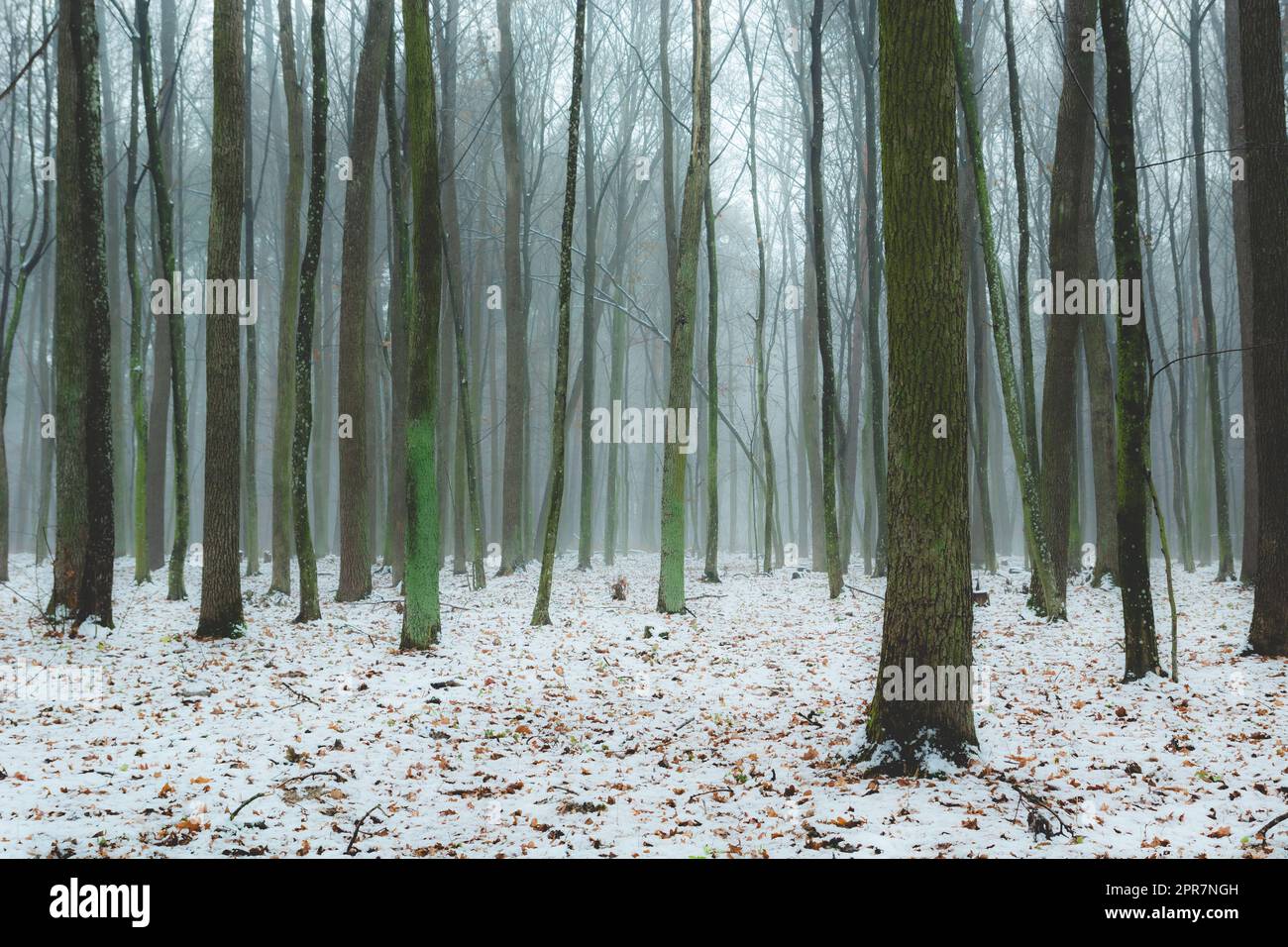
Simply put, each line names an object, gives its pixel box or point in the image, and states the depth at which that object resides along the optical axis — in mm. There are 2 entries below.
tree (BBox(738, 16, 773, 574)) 14961
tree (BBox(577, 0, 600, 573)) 15781
